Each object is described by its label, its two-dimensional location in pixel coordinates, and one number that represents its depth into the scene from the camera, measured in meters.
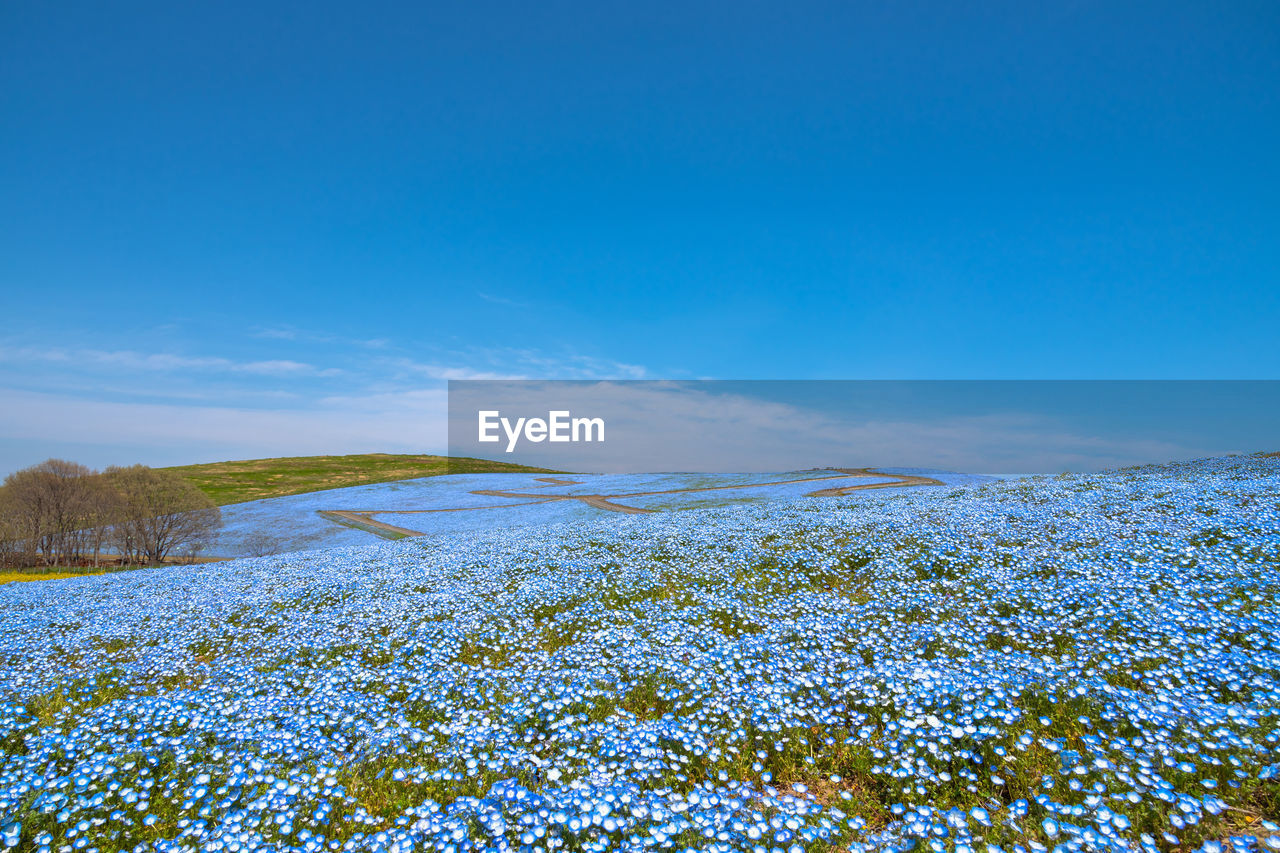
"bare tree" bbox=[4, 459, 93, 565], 41.03
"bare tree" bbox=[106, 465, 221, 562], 44.22
